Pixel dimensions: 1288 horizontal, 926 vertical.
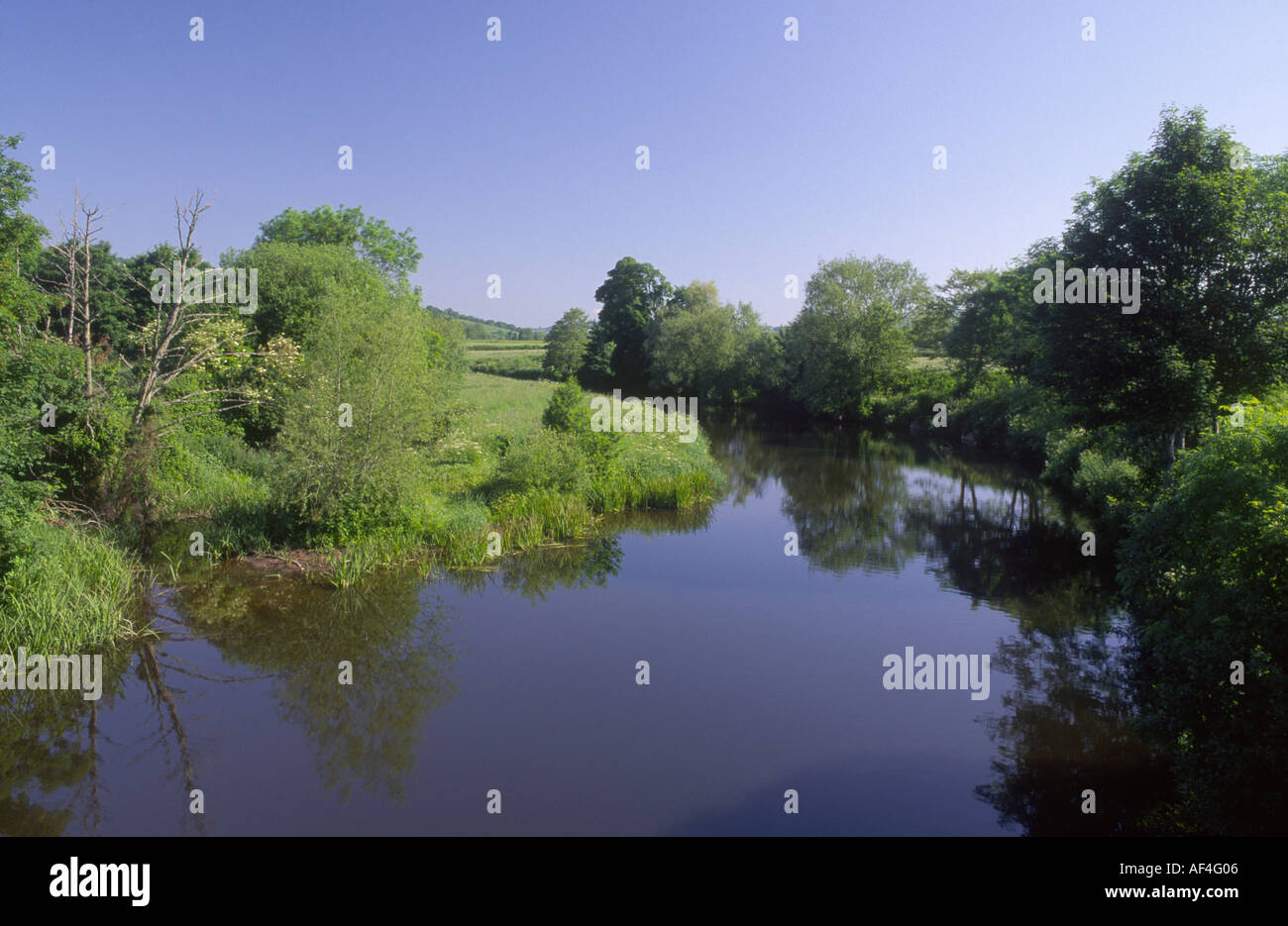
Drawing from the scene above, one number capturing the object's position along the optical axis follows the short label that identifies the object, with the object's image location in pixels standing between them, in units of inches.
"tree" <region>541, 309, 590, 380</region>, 2620.6
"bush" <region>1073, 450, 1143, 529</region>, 695.7
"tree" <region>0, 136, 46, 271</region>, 525.3
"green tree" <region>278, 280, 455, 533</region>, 587.5
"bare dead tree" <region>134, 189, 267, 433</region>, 563.0
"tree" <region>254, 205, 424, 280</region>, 1579.7
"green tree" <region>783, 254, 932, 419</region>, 1843.0
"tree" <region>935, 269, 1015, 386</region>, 1569.9
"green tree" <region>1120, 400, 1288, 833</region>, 243.1
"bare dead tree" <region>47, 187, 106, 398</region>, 527.3
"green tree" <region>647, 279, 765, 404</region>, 2310.5
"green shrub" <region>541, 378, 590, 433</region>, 838.5
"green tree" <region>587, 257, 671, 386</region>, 2709.2
